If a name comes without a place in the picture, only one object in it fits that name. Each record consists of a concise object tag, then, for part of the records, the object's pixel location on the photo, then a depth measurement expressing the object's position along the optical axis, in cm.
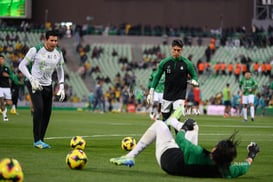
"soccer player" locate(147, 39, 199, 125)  1847
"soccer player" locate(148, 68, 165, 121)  3330
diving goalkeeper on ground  1123
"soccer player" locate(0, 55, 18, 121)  3296
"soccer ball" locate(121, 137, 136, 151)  1755
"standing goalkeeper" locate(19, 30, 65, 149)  1753
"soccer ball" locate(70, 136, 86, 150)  1767
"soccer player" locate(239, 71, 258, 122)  3840
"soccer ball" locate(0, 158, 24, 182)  1032
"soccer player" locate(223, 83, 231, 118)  4953
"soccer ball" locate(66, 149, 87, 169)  1312
